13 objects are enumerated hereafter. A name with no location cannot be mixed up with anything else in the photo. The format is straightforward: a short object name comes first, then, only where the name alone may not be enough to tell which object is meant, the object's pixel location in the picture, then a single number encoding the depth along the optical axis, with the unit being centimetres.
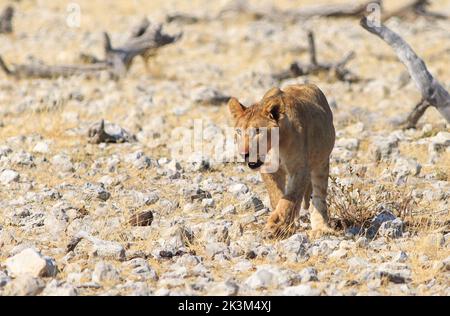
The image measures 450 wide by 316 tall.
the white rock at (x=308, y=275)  1334
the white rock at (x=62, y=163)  2080
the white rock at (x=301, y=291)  1259
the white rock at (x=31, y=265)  1343
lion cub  1515
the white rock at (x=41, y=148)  2227
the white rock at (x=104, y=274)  1334
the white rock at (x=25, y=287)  1270
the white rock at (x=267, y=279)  1305
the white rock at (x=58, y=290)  1252
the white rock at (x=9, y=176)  1957
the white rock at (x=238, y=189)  1867
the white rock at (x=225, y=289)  1263
